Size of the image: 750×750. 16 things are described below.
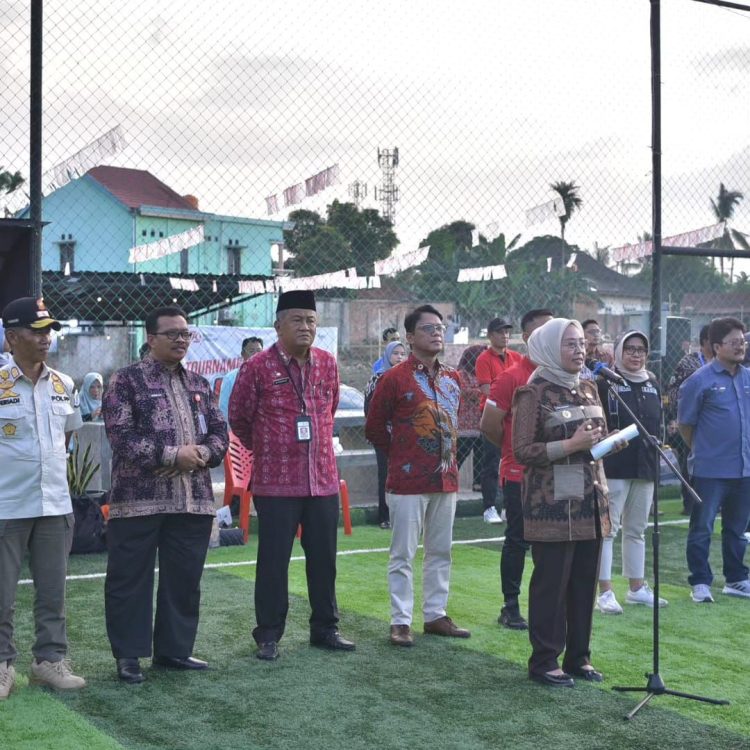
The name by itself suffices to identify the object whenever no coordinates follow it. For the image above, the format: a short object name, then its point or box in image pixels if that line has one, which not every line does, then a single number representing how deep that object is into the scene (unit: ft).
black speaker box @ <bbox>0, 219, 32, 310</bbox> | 23.52
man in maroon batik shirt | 18.74
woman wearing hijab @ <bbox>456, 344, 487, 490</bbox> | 35.22
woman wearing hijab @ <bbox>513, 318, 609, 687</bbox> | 17.17
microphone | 17.28
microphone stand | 16.38
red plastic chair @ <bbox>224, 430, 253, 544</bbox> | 31.30
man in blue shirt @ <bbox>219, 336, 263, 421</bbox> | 32.42
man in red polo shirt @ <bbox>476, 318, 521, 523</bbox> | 31.24
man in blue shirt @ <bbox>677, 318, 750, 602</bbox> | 24.17
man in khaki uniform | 16.34
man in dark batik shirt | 17.31
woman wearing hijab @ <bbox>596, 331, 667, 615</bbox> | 22.59
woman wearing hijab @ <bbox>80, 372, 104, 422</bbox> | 36.32
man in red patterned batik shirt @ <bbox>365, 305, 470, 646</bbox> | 19.88
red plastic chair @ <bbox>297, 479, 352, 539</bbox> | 31.35
